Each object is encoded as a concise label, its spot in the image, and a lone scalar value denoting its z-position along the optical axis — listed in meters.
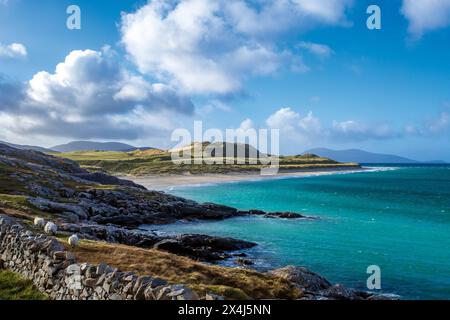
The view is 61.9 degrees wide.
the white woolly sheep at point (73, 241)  23.47
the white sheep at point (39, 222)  29.12
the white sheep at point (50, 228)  27.00
